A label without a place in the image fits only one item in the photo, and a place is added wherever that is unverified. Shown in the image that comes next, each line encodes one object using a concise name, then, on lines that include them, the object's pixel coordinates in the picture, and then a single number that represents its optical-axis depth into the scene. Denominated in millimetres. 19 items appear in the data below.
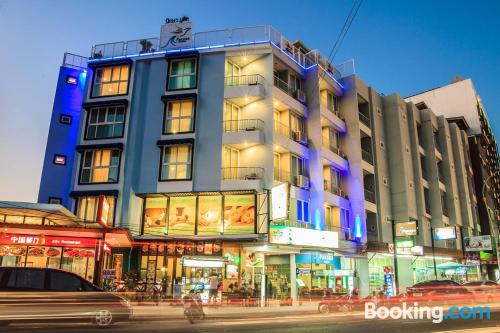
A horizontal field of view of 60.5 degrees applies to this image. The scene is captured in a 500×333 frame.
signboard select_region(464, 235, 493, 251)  42806
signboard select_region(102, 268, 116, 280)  23969
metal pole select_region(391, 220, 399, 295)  33656
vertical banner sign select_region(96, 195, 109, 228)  22281
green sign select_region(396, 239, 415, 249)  34719
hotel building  28562
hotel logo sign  33094
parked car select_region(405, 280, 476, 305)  22978
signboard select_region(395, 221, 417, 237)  35219
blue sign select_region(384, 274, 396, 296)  29502
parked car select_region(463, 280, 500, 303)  24047
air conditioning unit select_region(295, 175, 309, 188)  31359
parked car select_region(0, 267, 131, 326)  11531
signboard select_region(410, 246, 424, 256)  37938
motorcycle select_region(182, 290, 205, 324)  15286
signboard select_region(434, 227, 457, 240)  41969
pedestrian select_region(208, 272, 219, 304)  23359
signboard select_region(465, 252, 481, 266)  44644
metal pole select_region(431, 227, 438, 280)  40575
